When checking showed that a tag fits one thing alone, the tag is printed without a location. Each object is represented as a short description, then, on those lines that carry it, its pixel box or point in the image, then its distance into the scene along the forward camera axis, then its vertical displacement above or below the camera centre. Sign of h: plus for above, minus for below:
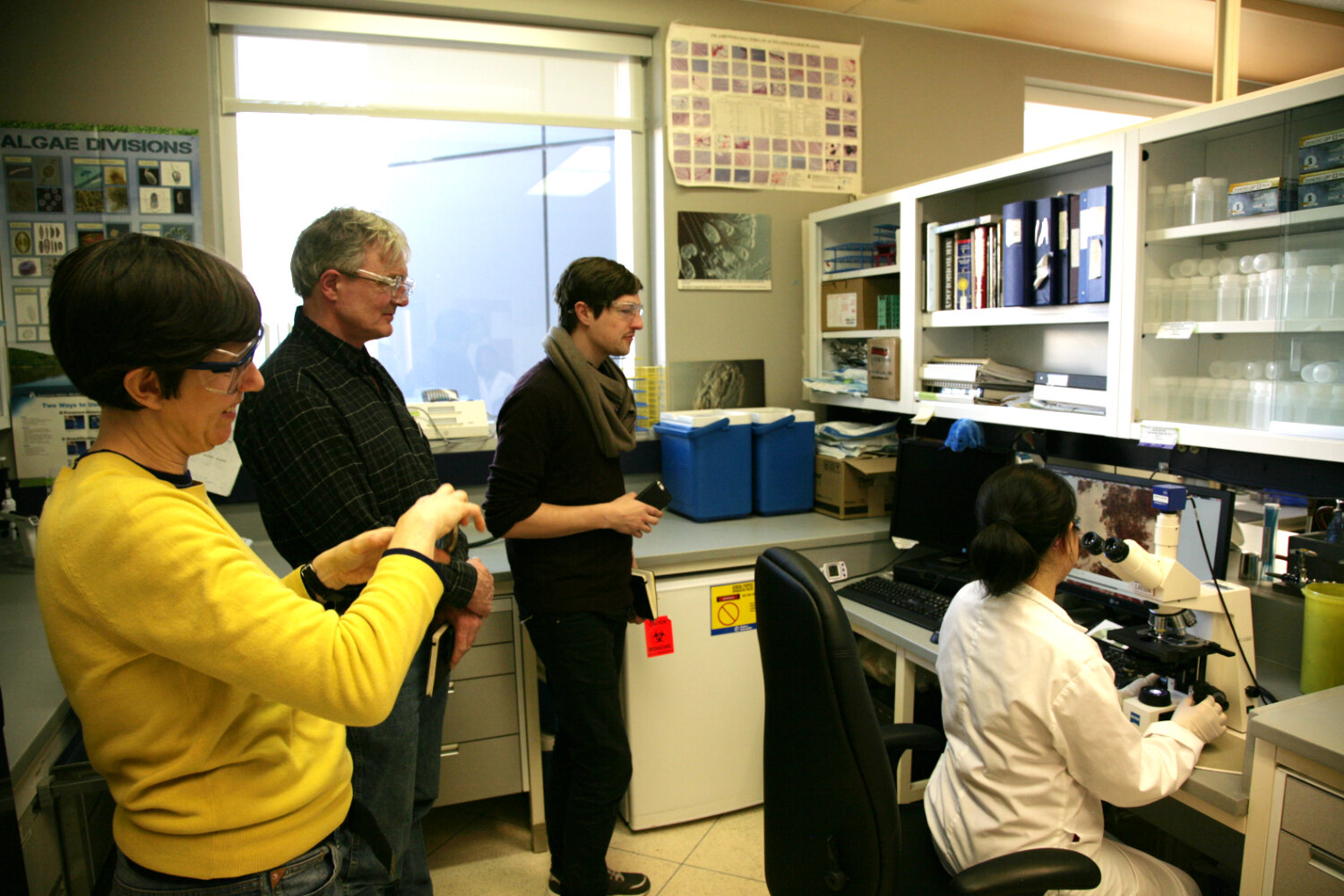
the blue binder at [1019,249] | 2.16 +0.30
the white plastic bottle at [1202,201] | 1.83 +0.36
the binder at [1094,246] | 1.96 +0.28
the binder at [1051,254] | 2.09 +0.27
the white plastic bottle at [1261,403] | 1.74 -0.10
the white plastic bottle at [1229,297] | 1.80 +0.14
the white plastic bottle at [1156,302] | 1.92 +0.13
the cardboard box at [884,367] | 2.71 -0.02
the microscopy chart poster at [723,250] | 3.08 +0.43
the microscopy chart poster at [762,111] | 3.01 +0.96
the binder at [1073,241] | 2.05 +0.30
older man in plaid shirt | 1.44 -0.14
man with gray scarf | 1.88 -0.38
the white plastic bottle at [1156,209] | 1.90 +0.35
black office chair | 1.17 -0.61
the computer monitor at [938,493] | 2.37 -0.40
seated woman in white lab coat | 1.28 -0.59
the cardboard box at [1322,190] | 1.57 +0.33
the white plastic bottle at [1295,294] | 1.66 +0.13
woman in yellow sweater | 0.77 -0.24
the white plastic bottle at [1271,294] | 1.71 +0.13
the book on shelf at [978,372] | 2.38 -0.03
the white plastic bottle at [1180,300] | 1.90 +0.14
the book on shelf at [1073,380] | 2.06 -0.05
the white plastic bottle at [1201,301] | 1.86 +0.13
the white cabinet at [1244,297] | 1.61 +0.13
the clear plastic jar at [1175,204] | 1.89 +0.36
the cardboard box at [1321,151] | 1.57 +0.40
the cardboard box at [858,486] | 2.74 -0.42
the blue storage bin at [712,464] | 2.72 -0.34
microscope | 1.48 -0.52
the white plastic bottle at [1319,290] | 1.62 +0.13
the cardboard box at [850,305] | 2.94 +0.21
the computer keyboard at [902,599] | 2.12 -0.66
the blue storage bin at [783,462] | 2.80 -0.35
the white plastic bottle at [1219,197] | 1.82 +0.36
